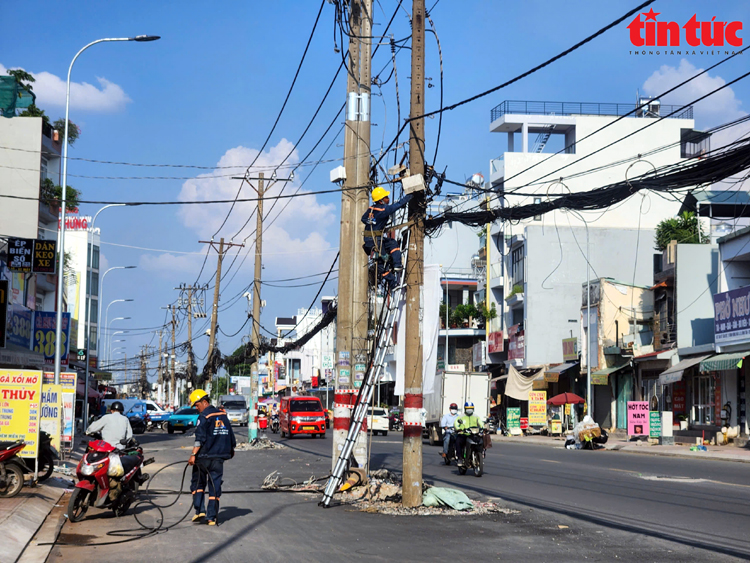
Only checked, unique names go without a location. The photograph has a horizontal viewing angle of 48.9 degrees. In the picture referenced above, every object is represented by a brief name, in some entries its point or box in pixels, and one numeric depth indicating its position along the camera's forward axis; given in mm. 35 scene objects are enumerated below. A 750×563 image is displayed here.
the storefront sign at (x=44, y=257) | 31422
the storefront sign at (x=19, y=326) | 30375
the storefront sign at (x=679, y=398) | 38625
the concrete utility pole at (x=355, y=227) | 15273
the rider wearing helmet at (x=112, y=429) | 12625
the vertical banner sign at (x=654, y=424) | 34906
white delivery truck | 34781
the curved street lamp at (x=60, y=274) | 25297
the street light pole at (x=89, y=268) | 70312
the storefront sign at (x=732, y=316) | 31406
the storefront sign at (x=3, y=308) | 23678
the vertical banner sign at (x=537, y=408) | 45688
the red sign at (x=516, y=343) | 56831
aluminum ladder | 13203
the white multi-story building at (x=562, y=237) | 55438
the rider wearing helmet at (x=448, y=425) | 21797
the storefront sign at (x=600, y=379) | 43094
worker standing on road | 11039
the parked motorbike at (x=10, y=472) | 13461
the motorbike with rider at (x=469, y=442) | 19016
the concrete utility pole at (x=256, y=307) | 35219
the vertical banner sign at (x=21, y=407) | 15461
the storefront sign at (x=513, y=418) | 48000
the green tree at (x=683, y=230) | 47781
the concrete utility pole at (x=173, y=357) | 88812
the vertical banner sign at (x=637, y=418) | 36222
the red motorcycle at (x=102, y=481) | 11492
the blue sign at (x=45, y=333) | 34906
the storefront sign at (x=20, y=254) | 31109
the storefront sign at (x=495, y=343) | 61491
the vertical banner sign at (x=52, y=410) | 19219
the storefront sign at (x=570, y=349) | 49838
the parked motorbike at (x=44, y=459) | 15820
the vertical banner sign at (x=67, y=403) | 24141
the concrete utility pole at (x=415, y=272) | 12539
